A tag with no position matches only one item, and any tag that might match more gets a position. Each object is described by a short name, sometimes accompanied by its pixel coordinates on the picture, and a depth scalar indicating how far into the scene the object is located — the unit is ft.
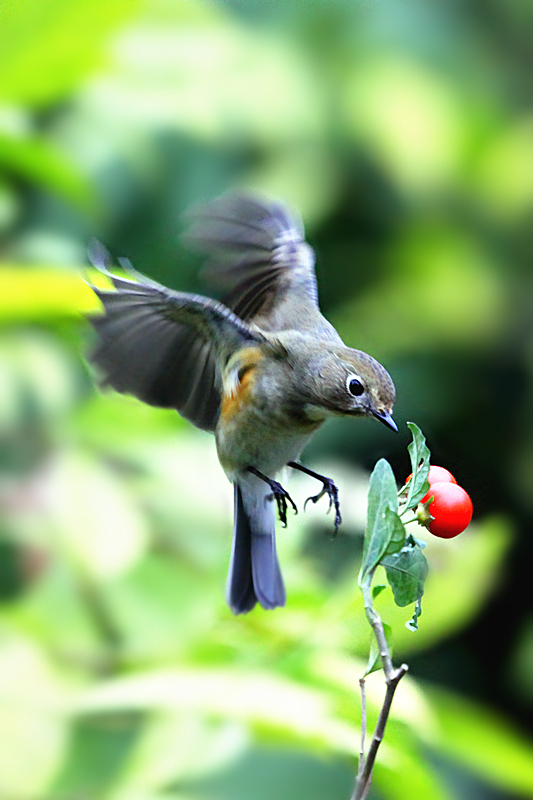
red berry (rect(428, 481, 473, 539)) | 14.01
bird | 14.32
